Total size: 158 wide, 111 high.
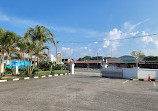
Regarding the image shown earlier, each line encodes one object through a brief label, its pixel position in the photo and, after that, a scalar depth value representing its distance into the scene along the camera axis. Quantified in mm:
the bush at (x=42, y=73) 16412
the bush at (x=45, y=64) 21567
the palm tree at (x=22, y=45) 14181
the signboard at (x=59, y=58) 26162
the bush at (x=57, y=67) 21906
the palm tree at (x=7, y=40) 12031
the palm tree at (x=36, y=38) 15914
